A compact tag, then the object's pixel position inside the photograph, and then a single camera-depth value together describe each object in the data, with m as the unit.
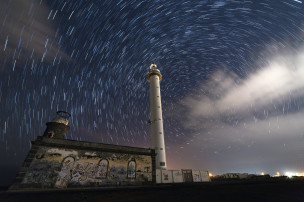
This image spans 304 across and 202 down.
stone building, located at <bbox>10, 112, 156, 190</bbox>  15.52
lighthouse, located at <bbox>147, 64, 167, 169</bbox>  26.22
